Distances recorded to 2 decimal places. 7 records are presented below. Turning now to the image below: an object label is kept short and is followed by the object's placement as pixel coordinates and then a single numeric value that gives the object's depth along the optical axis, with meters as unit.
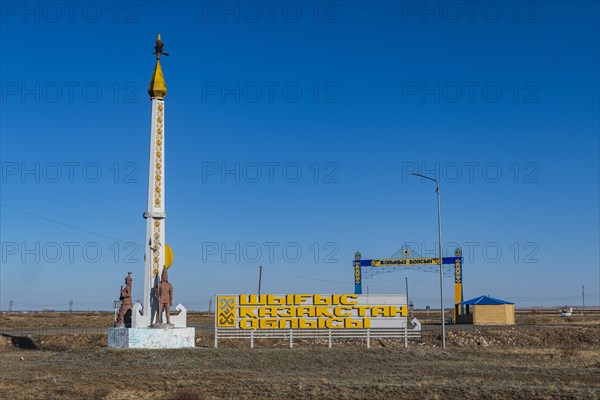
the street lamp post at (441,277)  35.12
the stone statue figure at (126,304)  32.06
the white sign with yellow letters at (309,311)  34.28
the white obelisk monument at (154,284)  29.16
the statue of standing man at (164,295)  29.30
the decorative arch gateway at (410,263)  69.81
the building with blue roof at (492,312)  62.25
